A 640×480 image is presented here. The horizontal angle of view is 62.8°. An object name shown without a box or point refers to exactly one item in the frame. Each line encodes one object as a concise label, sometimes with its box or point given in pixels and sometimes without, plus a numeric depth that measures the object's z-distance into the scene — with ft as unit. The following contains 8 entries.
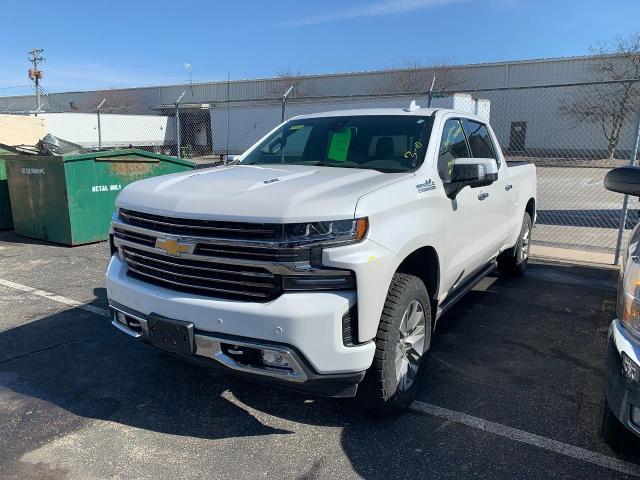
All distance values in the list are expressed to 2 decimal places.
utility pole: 165.50
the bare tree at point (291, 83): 139.64
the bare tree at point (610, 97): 87.81
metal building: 97.66
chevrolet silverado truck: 8.66
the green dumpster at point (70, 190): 25.98
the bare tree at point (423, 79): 124.67
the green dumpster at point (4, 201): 30.78
